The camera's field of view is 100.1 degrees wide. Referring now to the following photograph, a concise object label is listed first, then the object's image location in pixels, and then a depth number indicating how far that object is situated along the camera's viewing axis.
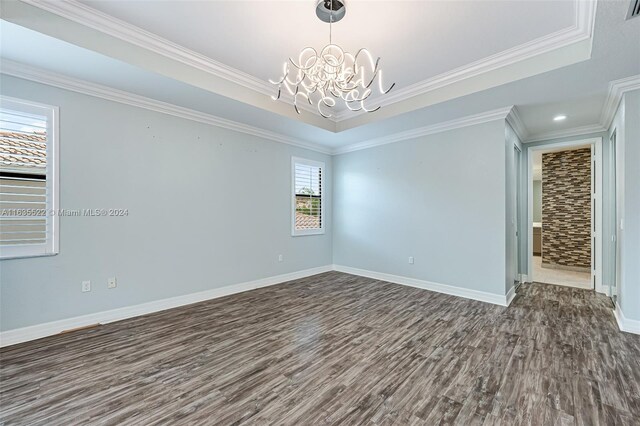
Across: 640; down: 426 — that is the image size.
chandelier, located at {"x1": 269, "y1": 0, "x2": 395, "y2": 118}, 2.30
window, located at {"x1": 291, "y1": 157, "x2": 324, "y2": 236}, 5.40
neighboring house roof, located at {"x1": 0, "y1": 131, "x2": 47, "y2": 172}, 2.70
